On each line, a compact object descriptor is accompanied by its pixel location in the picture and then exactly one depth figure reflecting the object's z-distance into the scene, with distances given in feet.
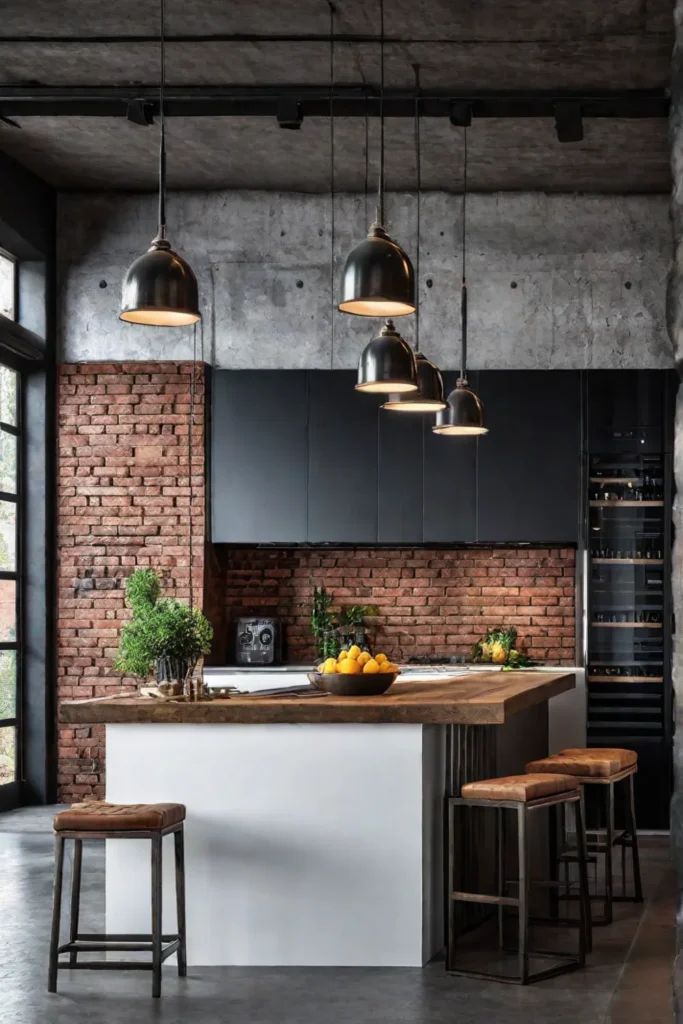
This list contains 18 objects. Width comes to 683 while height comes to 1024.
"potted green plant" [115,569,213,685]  17.47
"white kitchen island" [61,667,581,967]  16.56
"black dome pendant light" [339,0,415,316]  15.16
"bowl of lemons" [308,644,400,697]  18.15
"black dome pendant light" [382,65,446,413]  20.75
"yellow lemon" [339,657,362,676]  18.17
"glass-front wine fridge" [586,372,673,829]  28.58
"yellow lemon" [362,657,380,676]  18.21
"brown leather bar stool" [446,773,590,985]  15.97
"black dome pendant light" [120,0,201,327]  14.65
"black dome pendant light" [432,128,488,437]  22.27
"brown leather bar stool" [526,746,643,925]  19.40
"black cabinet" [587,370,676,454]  28.84
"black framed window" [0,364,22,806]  29.48
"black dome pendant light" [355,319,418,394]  18.65
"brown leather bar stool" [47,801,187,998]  15.14
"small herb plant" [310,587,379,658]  30.91
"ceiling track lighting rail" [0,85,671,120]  23.58
